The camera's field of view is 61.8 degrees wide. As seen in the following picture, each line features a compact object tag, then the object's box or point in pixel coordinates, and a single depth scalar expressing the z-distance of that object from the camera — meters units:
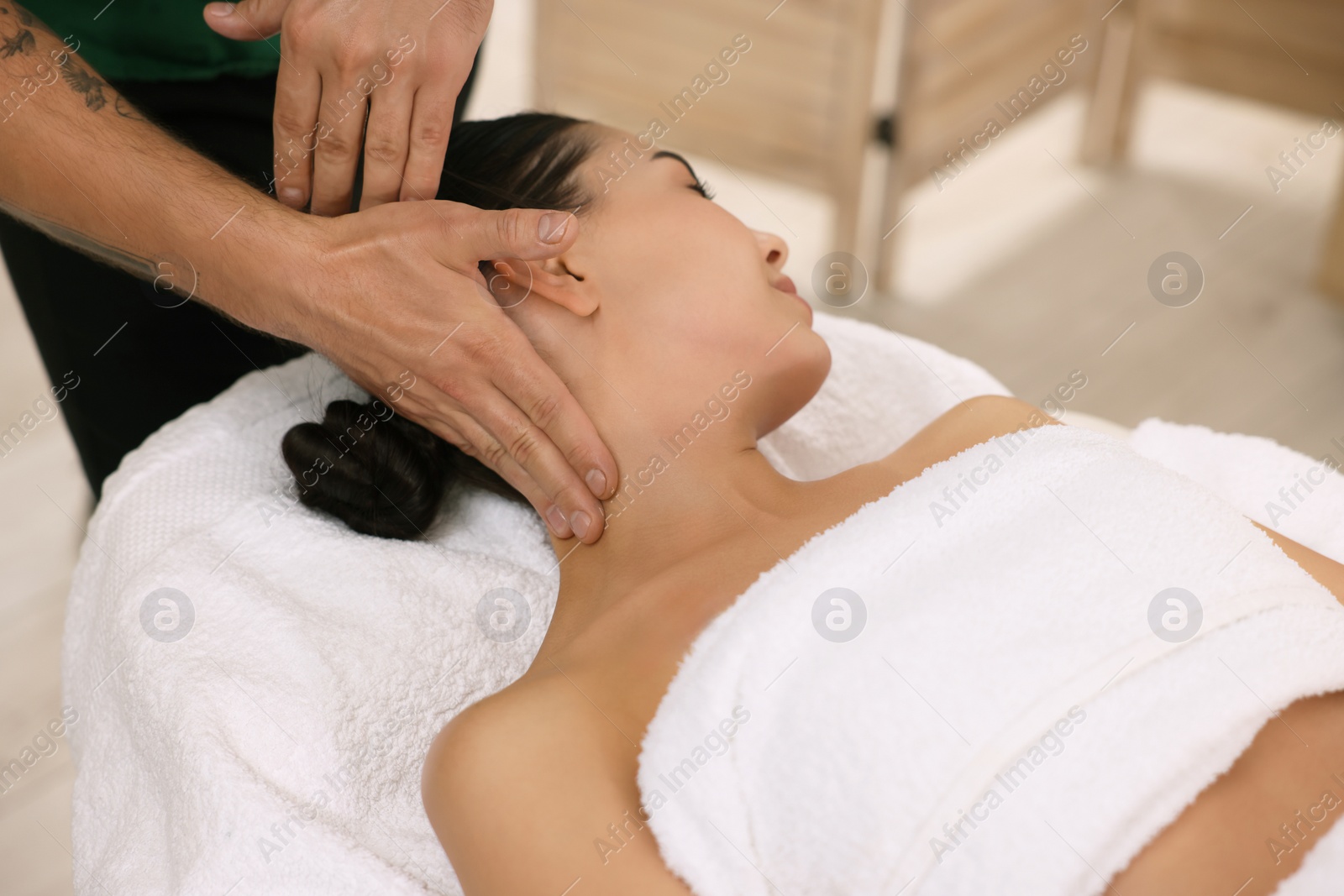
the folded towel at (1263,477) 1.09
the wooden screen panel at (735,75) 2.25
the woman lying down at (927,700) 0.74
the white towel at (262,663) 0.87
